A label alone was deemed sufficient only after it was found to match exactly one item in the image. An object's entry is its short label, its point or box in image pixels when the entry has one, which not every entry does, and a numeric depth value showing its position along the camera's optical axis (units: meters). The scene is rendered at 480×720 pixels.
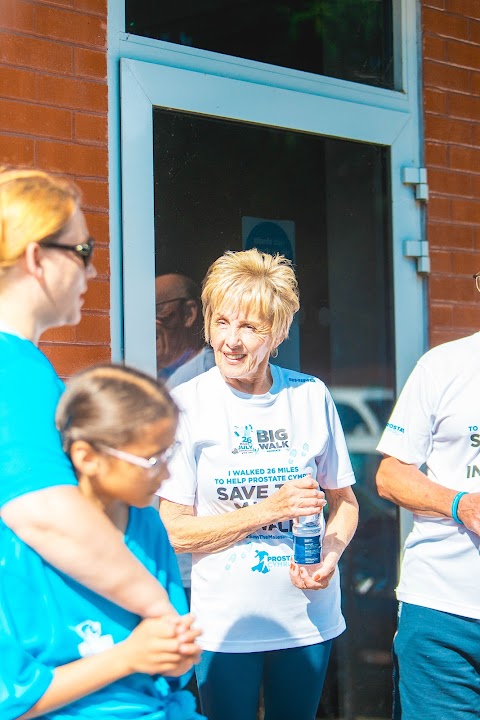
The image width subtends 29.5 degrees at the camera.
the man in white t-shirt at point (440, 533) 2.79
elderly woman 2.61
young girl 1.49
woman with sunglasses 1.46
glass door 3.32
